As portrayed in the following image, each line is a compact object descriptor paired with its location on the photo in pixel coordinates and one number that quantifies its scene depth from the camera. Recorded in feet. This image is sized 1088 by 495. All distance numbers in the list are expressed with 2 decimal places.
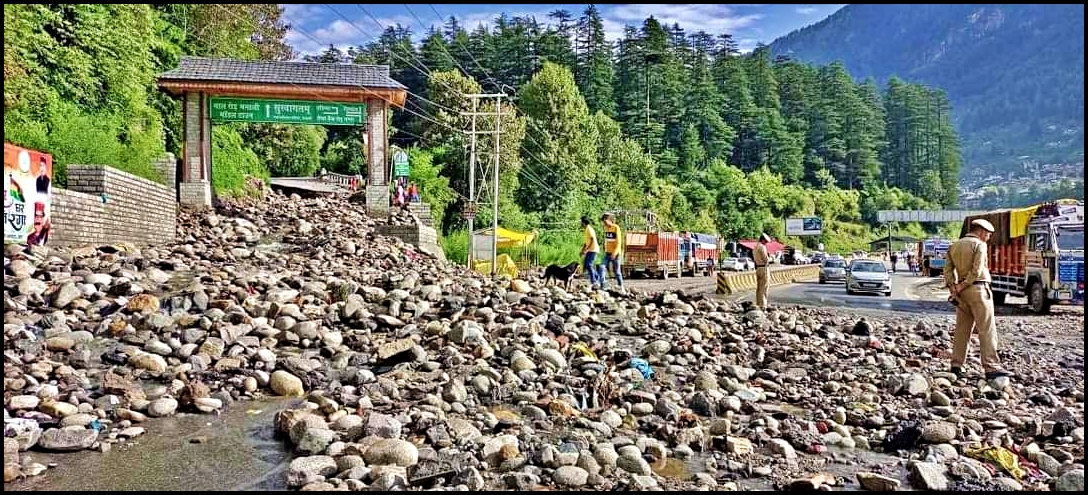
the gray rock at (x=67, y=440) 17.99
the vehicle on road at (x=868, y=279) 86.02
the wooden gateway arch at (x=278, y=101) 70.18
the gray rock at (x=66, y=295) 29.43
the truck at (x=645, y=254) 123.24
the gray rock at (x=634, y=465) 17.34
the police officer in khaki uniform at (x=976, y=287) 28.76
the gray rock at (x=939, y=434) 20.33
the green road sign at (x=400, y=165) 77.25
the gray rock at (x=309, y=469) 16.08
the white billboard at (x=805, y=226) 299.79
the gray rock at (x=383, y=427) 18.58
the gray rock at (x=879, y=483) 16.63
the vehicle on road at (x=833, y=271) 112.16
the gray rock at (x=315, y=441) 18.15
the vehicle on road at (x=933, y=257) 154.71
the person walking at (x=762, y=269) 52.06
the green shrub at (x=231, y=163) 77.61
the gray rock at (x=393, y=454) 16.78
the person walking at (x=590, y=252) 50.85
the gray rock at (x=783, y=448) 19.11
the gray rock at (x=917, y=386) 26.58
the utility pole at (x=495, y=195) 94.63
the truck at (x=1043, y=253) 58.80
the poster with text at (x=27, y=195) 34.45
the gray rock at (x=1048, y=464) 18.74
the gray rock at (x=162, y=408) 21.01
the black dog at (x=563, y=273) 50.47
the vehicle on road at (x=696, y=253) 143.74
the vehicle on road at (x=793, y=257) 243.38
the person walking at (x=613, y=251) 50.78
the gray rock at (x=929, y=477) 17.08
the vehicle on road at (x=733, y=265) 169.92
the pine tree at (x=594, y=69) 304.09
